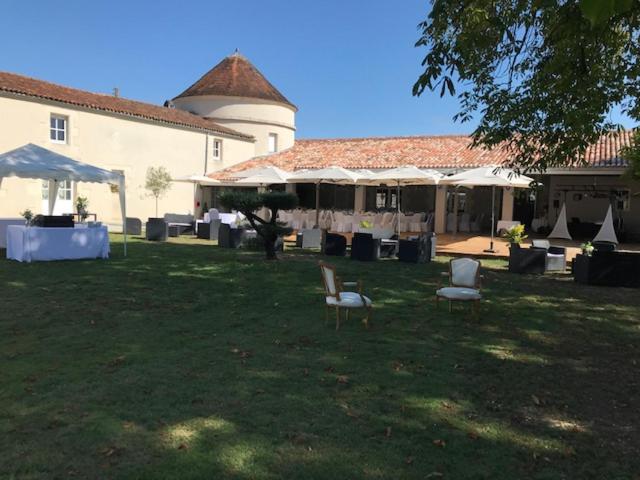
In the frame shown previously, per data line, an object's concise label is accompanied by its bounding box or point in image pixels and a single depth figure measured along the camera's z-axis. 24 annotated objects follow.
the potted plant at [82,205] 19.18
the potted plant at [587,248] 10.57
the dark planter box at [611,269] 9.68
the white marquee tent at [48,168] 11.55
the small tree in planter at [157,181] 23.52
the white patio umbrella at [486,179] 14.26
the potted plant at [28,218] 12.67
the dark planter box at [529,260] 11.05
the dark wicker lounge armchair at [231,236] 14.92
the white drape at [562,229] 17.51
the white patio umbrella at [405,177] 15.34
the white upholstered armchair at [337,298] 6.15
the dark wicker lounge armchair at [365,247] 12.73
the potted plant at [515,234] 11.73
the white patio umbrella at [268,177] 18.23
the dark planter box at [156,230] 16.36
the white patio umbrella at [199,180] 22.02
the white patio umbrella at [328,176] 16.42
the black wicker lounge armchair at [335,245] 13.62
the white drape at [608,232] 15.23
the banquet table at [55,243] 11.20
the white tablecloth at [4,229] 13.26
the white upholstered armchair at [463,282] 6.79
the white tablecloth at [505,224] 16.94
